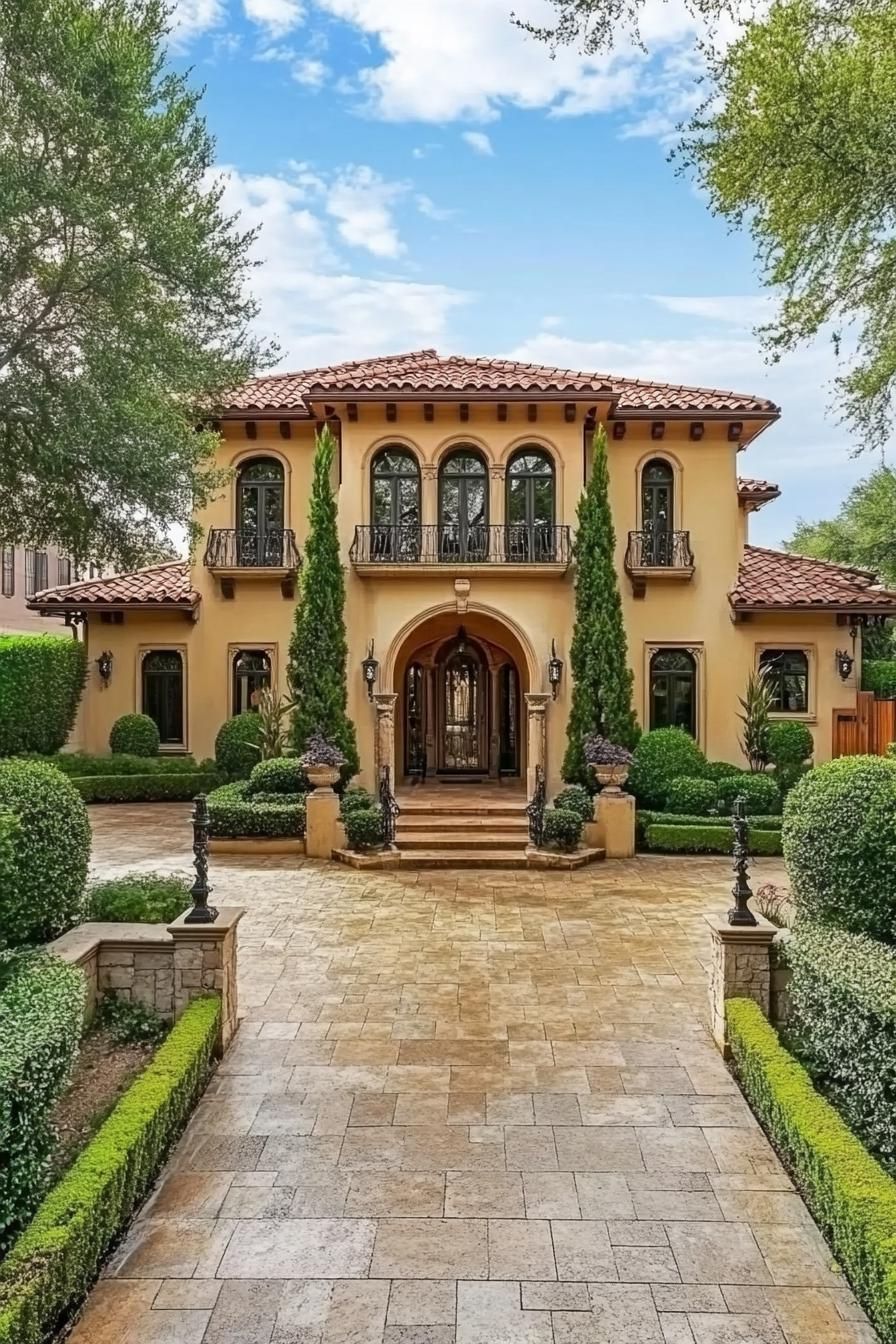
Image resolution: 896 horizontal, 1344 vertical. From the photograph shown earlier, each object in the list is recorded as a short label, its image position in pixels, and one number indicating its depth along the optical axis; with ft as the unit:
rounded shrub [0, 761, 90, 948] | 18.57
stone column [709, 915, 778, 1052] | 20.45
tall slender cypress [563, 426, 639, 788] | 48.42
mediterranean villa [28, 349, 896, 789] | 51.37
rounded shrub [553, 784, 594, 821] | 44.28
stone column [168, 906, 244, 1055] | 20.29
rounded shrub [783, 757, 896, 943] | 19.01
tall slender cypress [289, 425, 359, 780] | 48.42
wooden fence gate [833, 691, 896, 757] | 51.70
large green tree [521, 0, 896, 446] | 27.71
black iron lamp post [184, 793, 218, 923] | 20.49
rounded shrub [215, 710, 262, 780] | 53.26
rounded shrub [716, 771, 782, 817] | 46.75
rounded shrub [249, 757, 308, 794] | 46.06
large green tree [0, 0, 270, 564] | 34.53
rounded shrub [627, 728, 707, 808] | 47.73
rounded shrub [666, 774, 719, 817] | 46.26
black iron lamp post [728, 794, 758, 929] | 20.71
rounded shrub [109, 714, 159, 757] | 56.59
